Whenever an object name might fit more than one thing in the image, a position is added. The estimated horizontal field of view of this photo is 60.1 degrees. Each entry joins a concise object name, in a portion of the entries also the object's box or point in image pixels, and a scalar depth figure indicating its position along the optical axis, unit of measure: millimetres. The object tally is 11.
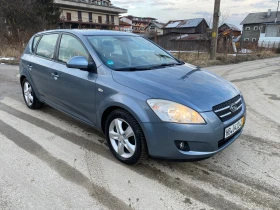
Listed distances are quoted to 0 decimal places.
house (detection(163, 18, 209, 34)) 56000
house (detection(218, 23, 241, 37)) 58741
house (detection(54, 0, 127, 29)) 55000
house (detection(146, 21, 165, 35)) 67512
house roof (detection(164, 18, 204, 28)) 56219
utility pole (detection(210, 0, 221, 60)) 14109
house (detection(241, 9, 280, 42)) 51188
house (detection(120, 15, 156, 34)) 107250
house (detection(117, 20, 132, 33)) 81750
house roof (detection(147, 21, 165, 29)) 68944
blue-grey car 2539
